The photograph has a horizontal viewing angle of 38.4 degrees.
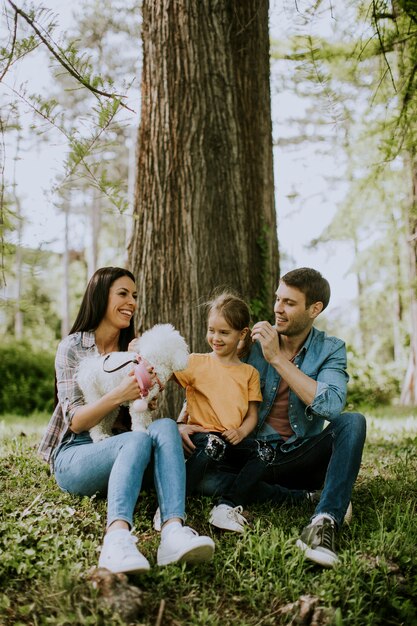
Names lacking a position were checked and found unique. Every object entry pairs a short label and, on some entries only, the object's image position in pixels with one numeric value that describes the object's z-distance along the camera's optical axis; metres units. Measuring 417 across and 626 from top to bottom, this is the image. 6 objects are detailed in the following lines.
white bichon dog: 3.38
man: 3.29
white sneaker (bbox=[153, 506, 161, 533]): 3.19
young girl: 3.54
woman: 2.77
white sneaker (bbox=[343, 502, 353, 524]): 3.47
